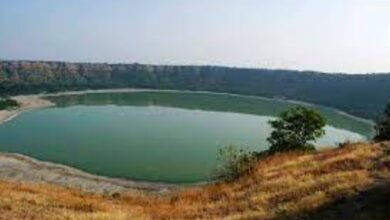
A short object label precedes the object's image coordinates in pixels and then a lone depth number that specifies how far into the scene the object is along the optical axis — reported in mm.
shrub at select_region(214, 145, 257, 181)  24925
